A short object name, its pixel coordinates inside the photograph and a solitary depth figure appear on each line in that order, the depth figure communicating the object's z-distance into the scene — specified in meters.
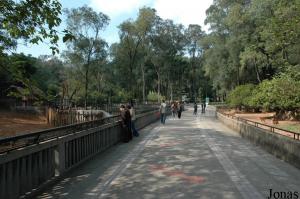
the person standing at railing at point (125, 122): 13.52
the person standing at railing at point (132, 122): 14.86
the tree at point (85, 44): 41.87
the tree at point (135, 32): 46.80
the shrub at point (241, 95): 38.30
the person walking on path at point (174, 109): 35.18
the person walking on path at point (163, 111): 24.18
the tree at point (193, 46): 79.57
